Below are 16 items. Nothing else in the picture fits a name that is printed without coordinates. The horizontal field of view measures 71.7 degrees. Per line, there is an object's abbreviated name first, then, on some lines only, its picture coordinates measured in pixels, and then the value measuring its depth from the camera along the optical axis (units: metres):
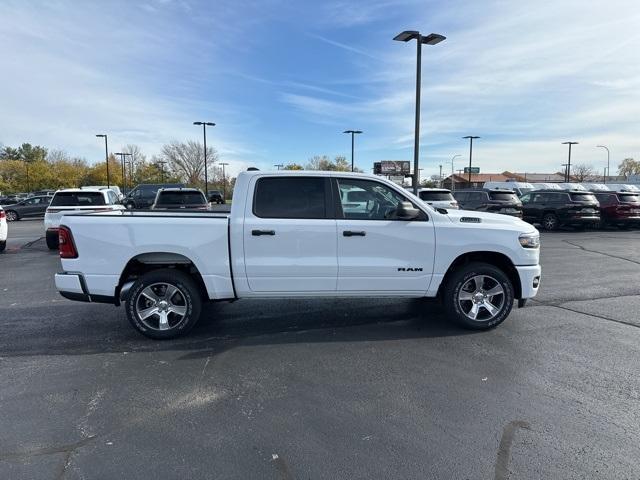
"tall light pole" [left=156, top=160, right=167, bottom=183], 72.74
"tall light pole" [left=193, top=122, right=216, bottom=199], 39.12
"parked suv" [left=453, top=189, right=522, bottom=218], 18.09
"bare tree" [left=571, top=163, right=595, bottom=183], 105.97
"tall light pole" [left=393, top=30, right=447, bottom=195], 15.27
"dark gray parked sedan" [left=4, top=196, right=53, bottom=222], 27.98
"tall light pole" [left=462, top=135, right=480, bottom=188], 46.60
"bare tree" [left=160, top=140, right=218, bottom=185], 75.19
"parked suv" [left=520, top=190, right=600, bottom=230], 18.22
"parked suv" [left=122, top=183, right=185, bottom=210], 27.48
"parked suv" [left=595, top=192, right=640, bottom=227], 18.64
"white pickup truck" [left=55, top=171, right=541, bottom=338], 4.88
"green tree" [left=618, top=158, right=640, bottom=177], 114.40
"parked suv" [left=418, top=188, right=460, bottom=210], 16.86
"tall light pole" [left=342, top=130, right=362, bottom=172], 41.06
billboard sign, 42.31
